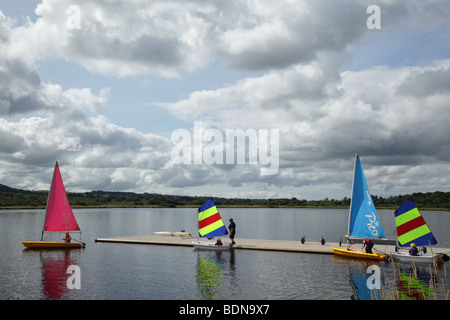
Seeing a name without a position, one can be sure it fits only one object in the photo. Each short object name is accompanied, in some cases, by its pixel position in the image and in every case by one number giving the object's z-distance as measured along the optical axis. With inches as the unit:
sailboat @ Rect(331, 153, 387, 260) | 1384.1
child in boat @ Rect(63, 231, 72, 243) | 1729.9
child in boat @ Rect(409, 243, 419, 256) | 1269.7
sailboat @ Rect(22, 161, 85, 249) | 1702.8
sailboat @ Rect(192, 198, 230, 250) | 1633.9
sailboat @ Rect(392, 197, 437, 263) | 1327.5
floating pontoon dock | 1551.1
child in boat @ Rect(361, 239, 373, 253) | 1359.5
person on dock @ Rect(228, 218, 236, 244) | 1611.2
